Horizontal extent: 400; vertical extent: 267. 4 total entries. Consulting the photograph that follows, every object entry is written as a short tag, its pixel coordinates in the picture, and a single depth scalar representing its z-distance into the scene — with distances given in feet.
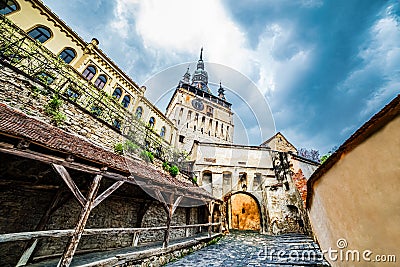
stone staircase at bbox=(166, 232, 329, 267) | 14.08
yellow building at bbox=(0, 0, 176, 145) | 32.37
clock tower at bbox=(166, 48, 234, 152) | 97.96
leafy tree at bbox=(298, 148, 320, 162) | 83.49
